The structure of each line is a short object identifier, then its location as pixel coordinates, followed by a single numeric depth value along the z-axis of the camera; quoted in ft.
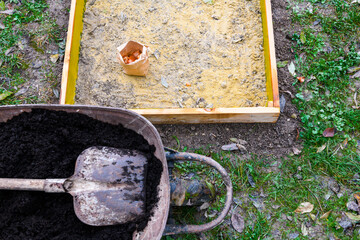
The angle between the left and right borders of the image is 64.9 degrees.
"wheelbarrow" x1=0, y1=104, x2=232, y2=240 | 6.41
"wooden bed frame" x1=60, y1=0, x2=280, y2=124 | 8.56
